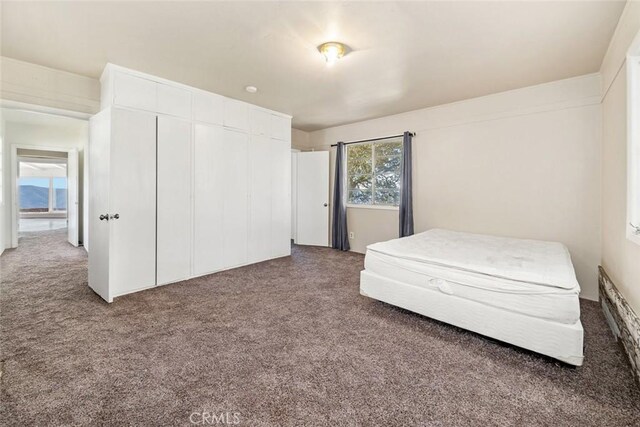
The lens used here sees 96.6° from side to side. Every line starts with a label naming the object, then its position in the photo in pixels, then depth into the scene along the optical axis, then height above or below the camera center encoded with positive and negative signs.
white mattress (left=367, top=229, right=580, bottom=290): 2.01 -0.36
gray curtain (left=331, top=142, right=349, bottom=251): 5.52 +0.23
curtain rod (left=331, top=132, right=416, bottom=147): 4.74 +1.36
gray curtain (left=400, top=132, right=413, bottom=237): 4.54 +0.37
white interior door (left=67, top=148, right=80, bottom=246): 5.88 +0.32
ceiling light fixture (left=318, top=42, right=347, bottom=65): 2.51 +1.49
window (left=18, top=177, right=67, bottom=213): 12.10 +0.89
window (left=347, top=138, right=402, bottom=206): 4.98 +0.78
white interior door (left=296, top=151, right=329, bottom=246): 5.84 +0.33
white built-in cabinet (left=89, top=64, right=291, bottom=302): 3.03 +0.39
